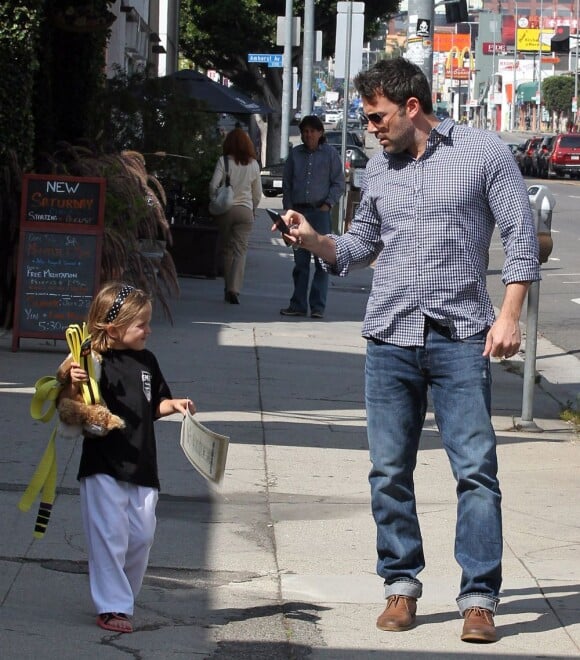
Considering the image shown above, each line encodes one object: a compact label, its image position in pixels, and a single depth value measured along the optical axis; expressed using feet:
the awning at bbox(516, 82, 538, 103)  437.17
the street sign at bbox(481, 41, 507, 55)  550.36
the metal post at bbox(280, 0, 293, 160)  113.91
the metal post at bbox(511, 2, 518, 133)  470.19
